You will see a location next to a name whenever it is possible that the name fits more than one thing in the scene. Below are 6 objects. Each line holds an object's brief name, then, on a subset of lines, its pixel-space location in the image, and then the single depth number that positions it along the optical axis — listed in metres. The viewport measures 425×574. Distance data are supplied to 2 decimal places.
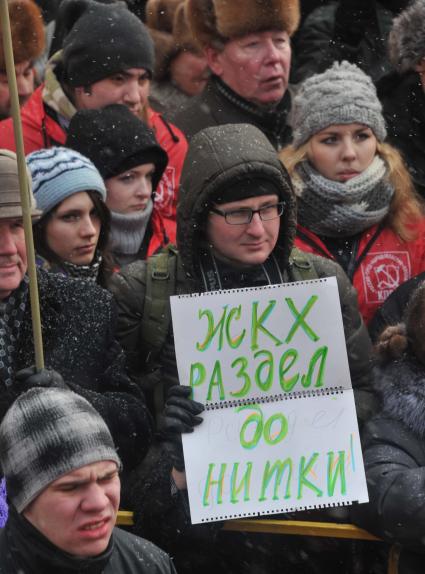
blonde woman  12.29
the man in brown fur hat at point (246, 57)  13.85
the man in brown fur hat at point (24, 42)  14.73
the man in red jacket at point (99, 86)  13.38
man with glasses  9.96
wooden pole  7.52
